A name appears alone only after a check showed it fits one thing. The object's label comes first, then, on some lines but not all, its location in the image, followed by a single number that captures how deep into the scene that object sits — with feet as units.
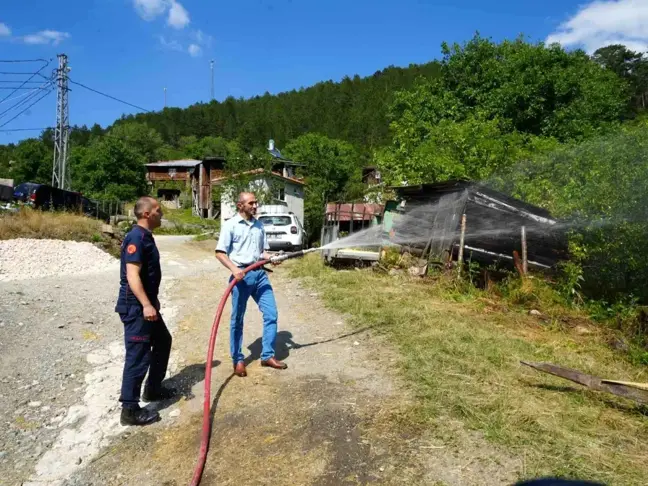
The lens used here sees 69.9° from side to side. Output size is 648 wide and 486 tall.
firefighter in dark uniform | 11.90
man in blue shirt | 15.02
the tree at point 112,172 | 152.56
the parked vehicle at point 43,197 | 60.85
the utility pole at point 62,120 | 86.12
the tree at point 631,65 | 159.74
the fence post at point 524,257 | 25.34
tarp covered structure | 25.94
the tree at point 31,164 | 195.21
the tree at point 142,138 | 268.41
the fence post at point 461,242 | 27.35
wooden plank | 11.03
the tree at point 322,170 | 113.29
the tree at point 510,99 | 73.36
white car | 50.47
